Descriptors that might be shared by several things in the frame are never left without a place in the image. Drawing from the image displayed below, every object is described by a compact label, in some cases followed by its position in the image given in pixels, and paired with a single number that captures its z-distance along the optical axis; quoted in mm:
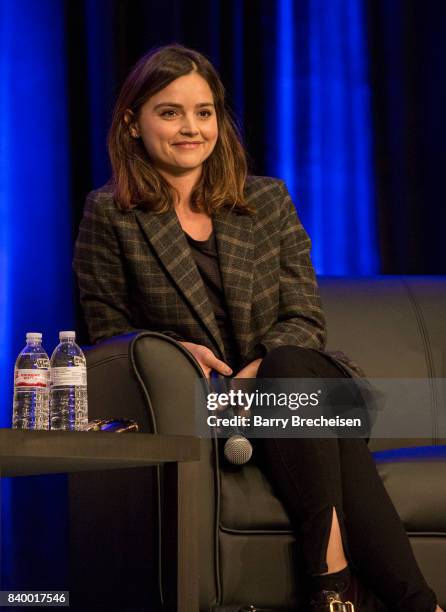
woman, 7982
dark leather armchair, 7596
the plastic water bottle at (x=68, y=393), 7429
